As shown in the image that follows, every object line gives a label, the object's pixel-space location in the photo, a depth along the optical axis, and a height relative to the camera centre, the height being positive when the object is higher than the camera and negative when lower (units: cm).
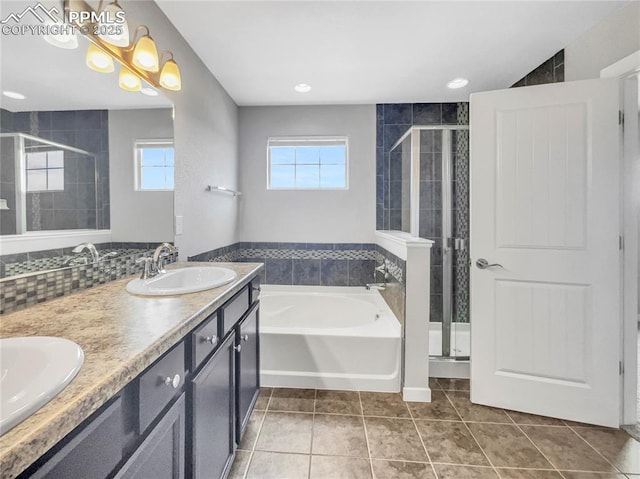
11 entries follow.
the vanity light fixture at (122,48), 120 +88
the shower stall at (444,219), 241 +14
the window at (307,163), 321 +80
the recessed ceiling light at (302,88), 266 +137
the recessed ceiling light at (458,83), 258 +137
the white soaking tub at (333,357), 205 -87
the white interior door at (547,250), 168 -9
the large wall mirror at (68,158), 92 +31
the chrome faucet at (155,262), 137 -13
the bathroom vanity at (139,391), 46 -34
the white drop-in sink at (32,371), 44 -25
